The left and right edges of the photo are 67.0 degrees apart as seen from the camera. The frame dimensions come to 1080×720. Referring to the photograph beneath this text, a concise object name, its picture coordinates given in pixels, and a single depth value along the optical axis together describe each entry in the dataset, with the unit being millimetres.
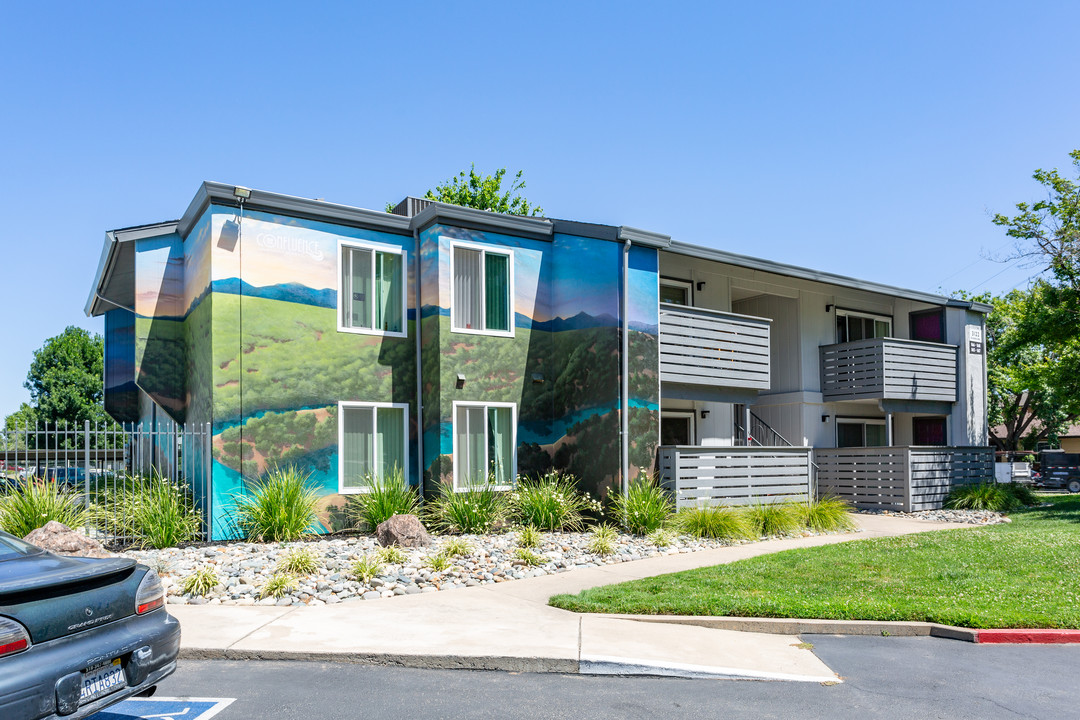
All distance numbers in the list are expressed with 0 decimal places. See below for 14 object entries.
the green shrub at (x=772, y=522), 15047
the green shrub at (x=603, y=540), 12672
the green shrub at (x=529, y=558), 11727
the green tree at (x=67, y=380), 50969
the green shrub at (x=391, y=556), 11203
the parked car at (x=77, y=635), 4148
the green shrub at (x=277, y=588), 9609
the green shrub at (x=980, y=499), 19625
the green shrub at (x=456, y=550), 11906
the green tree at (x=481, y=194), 36562
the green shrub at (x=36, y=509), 11852
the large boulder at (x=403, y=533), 12531
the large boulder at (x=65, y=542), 10891
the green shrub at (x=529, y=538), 12797
